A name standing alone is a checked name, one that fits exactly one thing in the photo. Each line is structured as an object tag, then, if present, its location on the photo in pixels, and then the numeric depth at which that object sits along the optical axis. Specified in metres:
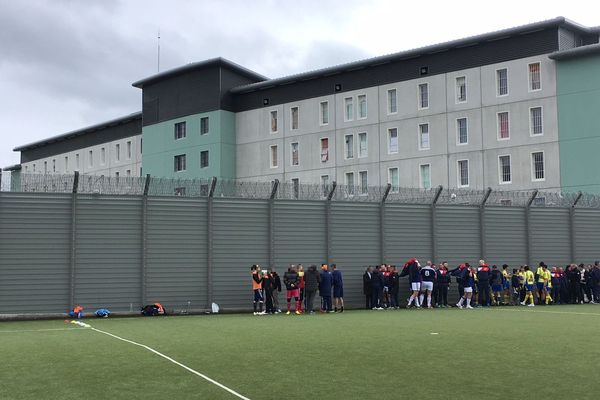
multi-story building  44.34
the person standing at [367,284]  24.33
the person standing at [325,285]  22.96
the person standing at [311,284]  22.83
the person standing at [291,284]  22.50
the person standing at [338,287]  23.02
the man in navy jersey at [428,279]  24.80
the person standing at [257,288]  22.17
